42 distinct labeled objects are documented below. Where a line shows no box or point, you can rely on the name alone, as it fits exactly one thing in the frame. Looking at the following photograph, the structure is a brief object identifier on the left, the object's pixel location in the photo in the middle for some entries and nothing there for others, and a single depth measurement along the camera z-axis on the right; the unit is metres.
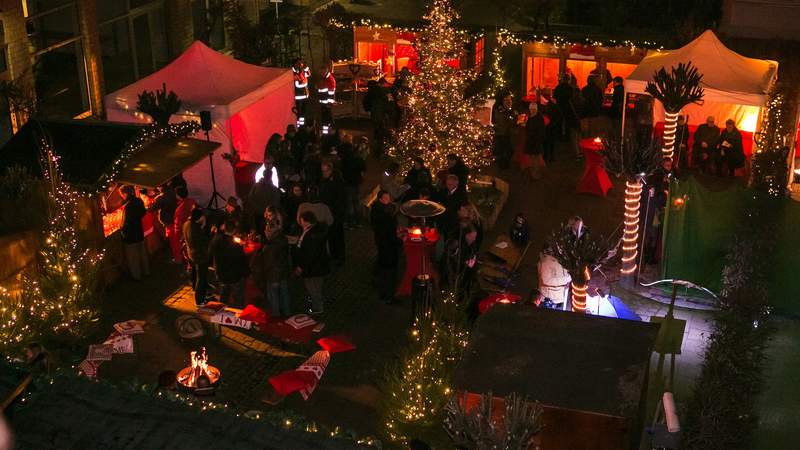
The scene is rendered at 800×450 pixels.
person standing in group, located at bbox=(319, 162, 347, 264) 14.69
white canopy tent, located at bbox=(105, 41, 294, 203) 16.66
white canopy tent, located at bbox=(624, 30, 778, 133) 17.59
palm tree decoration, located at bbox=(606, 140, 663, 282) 13.02
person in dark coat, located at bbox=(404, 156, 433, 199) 14.78
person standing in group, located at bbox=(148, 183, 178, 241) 14.58
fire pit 10.46
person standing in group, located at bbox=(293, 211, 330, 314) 12.95
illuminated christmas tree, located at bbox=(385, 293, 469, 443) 9.45
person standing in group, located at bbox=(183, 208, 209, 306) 13.39
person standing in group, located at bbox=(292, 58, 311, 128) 20.67
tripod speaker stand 15.60
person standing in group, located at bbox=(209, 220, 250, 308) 13.03
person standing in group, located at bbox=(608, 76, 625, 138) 20.47
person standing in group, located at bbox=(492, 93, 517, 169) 18.42
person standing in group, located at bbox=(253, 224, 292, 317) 12.89
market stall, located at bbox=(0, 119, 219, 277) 13.98
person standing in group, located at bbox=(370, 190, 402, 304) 13.66
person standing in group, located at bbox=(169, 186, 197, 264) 14.38
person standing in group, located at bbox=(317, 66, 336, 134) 20.50
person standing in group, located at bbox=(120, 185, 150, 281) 14.11
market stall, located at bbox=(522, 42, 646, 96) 21.52
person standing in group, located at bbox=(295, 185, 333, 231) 13.57
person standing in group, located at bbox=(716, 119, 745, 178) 18.05
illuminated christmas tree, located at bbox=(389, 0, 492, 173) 16.50
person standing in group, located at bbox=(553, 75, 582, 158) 19.94
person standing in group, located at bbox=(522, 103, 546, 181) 18.09
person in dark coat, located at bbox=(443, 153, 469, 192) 15.16
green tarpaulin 12.90
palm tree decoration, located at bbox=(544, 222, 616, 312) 11.31
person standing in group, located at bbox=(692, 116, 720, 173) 18.31
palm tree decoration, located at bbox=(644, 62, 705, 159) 15.52
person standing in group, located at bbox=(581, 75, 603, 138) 20.06
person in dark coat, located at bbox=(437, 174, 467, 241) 14.43
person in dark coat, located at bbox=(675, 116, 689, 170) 18.19
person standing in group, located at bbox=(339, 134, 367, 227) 15.97
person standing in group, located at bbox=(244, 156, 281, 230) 15.38
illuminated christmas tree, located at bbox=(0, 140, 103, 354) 11.88
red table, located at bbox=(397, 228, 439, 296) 13.42
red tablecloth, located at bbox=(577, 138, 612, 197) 17.61
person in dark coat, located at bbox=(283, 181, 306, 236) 14.23
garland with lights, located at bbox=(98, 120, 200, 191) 14.09
